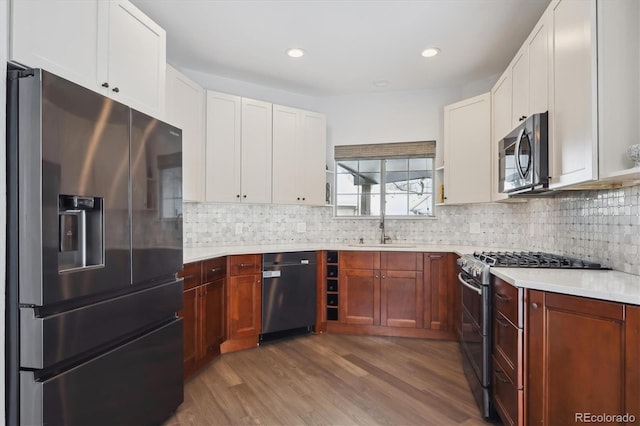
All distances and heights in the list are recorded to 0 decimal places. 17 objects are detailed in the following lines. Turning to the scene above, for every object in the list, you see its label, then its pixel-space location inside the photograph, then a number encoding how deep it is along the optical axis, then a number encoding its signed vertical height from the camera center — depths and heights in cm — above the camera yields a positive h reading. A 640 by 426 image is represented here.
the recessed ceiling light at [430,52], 311 +143
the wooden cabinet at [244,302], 317 -80
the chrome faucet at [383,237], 417 -26
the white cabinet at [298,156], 379 +63
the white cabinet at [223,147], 339 +65
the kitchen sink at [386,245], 392 -35
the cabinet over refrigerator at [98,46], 142 +79
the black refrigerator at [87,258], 131 -19
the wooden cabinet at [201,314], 251 -76
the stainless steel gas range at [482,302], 214 -57
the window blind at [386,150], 414 +75
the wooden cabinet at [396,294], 348 -79
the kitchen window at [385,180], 420 +41
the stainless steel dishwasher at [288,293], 338 -77
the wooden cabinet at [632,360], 128 -52
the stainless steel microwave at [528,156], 206 +36
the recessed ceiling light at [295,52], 312 +143
